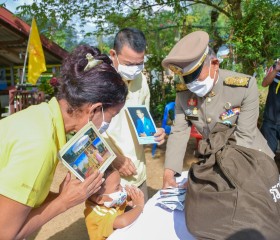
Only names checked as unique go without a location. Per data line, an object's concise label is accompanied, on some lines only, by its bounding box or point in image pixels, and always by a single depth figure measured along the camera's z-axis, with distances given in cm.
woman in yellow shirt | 110
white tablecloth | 140
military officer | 168
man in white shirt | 202
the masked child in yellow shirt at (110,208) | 158
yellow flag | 668
